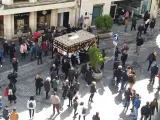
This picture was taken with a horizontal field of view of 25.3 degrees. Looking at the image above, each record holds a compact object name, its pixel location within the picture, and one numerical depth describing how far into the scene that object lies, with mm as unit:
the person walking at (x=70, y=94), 20108
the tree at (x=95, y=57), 22953
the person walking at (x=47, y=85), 20188
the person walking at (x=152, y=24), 31828
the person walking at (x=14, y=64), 22905
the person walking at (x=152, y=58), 24984
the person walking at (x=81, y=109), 18333
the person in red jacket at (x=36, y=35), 27533
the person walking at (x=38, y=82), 20539
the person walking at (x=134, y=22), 32391
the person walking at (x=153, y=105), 19172
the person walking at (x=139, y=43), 27391
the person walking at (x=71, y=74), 21953
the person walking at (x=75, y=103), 19016
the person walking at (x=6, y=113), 17547
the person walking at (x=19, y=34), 28547
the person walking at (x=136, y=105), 19094
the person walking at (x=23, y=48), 25219
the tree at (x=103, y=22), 29734
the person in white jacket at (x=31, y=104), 18292
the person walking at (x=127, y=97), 20053
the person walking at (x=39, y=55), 24556
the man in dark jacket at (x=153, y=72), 23016
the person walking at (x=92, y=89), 20439
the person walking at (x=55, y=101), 18875
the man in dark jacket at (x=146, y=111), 18781
